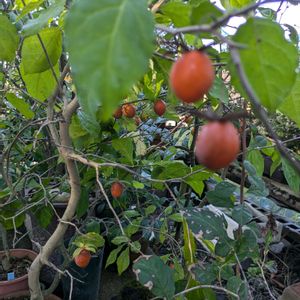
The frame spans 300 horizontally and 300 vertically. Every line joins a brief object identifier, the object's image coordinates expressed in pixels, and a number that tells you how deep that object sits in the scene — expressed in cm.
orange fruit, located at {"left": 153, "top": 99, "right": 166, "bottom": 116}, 121
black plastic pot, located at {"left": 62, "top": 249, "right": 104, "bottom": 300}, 158
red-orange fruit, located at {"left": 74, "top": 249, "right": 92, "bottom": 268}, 113
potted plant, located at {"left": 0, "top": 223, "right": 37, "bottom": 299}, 138
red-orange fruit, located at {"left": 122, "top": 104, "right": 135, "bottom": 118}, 126
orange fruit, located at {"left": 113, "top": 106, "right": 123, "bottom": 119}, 120
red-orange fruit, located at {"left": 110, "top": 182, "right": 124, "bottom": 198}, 114
